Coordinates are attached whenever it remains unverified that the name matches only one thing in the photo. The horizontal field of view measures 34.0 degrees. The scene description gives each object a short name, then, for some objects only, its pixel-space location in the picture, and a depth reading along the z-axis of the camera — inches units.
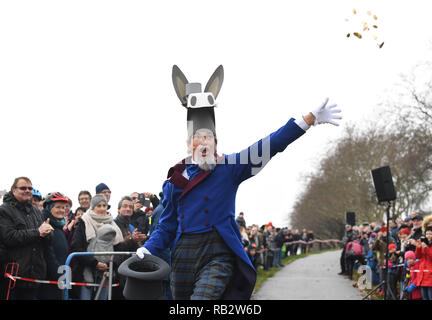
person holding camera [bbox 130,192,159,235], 422.9
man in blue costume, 219.0
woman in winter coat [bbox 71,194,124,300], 348.2
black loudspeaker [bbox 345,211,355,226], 1212.8
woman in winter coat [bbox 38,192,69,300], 339.0
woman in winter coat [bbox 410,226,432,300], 463.5
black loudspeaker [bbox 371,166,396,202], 559.9
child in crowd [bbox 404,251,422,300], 485.4
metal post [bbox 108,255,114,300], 341.1
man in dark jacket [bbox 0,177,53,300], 315.0
